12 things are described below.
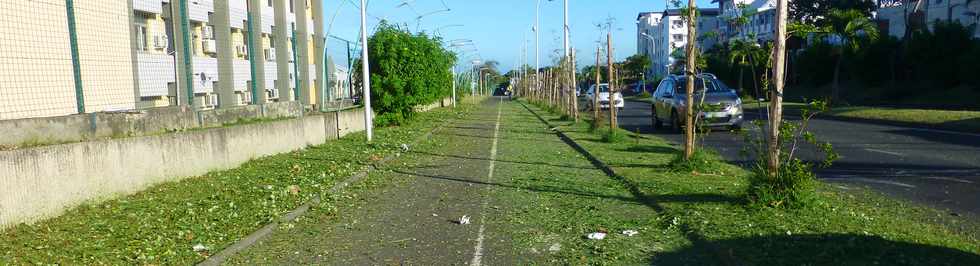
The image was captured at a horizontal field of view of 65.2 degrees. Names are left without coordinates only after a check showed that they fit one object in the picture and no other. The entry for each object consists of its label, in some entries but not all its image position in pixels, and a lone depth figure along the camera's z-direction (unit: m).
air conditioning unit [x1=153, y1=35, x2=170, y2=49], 11.86
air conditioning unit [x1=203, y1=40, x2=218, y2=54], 14.75
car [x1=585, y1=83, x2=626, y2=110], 34.31
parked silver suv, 18.73
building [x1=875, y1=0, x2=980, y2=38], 43.56
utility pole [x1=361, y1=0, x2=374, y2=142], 17.50
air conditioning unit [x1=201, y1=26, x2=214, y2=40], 16.73
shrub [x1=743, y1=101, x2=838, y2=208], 7.14
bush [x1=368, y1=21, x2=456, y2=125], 24.36
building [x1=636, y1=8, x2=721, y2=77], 97.31
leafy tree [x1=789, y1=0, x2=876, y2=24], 50.91
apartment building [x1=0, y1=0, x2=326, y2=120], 9.11
